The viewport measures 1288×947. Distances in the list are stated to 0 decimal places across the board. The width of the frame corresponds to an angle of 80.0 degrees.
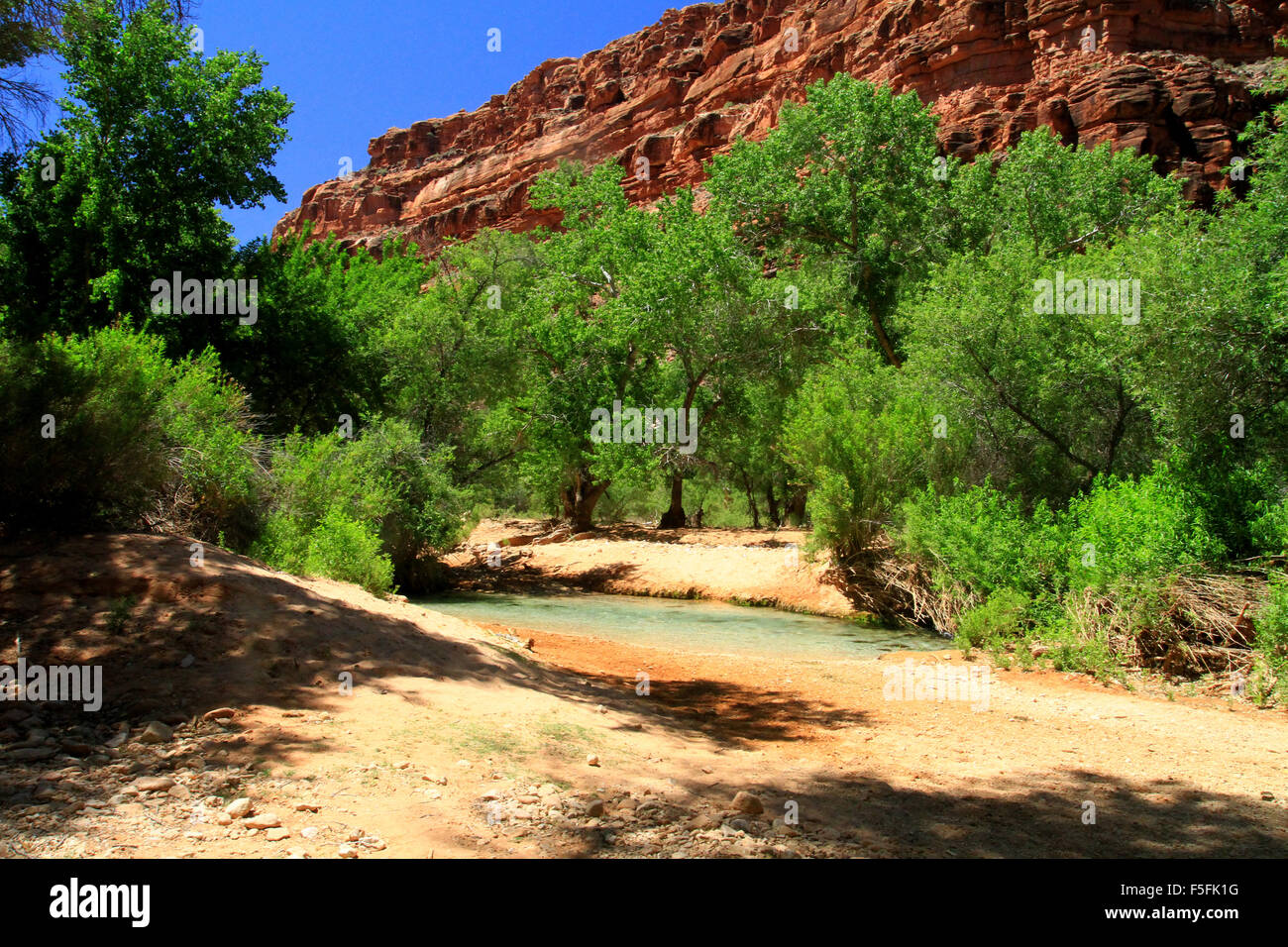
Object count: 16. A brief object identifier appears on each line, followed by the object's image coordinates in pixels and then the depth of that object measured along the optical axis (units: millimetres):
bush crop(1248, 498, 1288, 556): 9672
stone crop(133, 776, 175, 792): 4340
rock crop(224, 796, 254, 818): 4070
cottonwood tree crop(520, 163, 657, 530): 27562
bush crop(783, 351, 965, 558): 17500
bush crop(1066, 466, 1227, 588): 10266
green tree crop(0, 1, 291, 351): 16484
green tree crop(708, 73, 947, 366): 26797
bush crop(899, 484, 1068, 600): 12820
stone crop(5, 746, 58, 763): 4566
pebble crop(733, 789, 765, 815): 4836
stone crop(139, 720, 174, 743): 4962
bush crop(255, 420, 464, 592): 12727
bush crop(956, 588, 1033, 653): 12180
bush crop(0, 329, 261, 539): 7676
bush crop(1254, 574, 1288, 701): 8562
